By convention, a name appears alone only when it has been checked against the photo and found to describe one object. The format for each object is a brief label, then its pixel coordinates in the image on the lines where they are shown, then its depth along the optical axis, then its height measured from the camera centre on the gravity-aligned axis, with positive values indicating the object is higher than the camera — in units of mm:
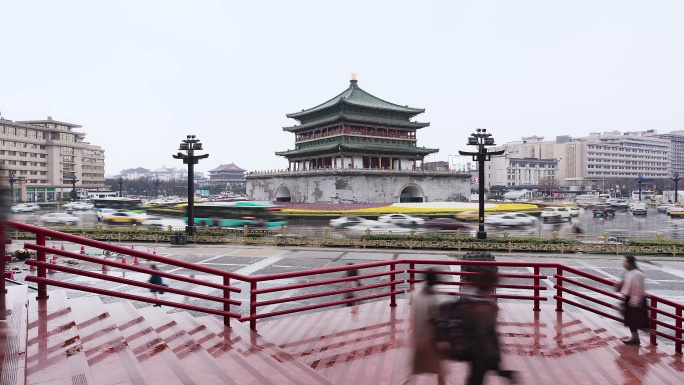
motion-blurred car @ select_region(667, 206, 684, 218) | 47312 -2914
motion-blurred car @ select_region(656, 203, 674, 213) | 56656 -2877
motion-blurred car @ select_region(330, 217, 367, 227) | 32031 -2475
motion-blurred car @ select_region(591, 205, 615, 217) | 47816 -2699
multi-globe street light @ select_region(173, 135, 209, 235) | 28344 +1951
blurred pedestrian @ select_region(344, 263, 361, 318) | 11978 -2787
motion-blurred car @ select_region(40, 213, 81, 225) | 35122 -2525
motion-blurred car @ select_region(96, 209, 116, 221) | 37972 -2142
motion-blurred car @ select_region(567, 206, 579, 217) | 41988 -2370
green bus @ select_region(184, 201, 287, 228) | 33938 -2220
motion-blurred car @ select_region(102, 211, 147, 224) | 36625 -2462
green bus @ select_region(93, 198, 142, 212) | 46500 -1556
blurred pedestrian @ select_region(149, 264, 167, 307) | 13559 -2884
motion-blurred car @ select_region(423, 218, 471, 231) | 30906 -2648
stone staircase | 4414 -1887
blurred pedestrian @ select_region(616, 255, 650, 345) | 6758 -1857
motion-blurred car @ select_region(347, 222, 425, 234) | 30064 -2830
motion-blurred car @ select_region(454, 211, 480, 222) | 32594 -2198
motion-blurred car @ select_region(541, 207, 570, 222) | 37250 -2374
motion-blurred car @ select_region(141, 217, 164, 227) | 35219 -2735
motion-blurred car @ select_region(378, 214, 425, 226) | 31484 -2365
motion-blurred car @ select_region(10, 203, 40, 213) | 45131 -2064
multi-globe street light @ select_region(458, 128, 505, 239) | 25547 +2094
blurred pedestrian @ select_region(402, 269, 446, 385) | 4328 -1530
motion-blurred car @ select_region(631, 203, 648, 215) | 50269 -2730
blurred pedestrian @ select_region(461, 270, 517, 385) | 4238 -1492
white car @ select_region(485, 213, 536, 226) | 32344 -2465
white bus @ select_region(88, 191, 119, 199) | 78638 -963
